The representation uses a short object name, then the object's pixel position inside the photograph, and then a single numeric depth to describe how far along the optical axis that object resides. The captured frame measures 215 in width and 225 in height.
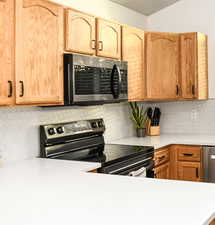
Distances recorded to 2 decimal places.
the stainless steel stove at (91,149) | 2.05
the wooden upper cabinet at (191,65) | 2.94
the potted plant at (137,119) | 3.04
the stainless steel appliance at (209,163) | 2.60
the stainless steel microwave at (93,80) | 1.98
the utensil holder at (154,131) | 3.13
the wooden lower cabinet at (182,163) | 2.64
